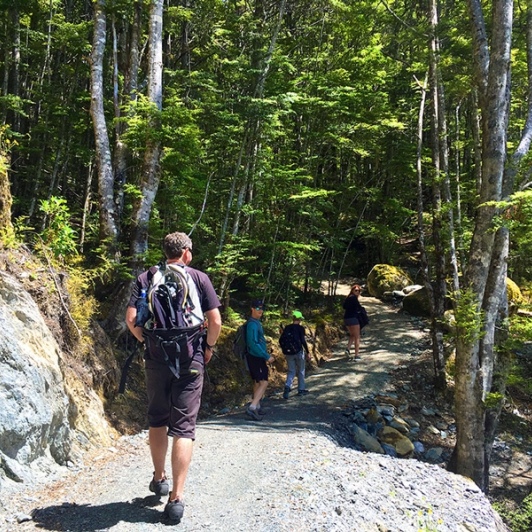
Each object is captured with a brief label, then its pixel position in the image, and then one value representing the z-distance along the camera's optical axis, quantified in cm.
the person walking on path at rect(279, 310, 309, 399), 921
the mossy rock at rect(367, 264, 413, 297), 2134
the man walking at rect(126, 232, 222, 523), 339
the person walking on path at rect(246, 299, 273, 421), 707
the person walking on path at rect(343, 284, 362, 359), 1249
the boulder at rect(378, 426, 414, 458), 885
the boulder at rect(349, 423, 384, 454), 813
